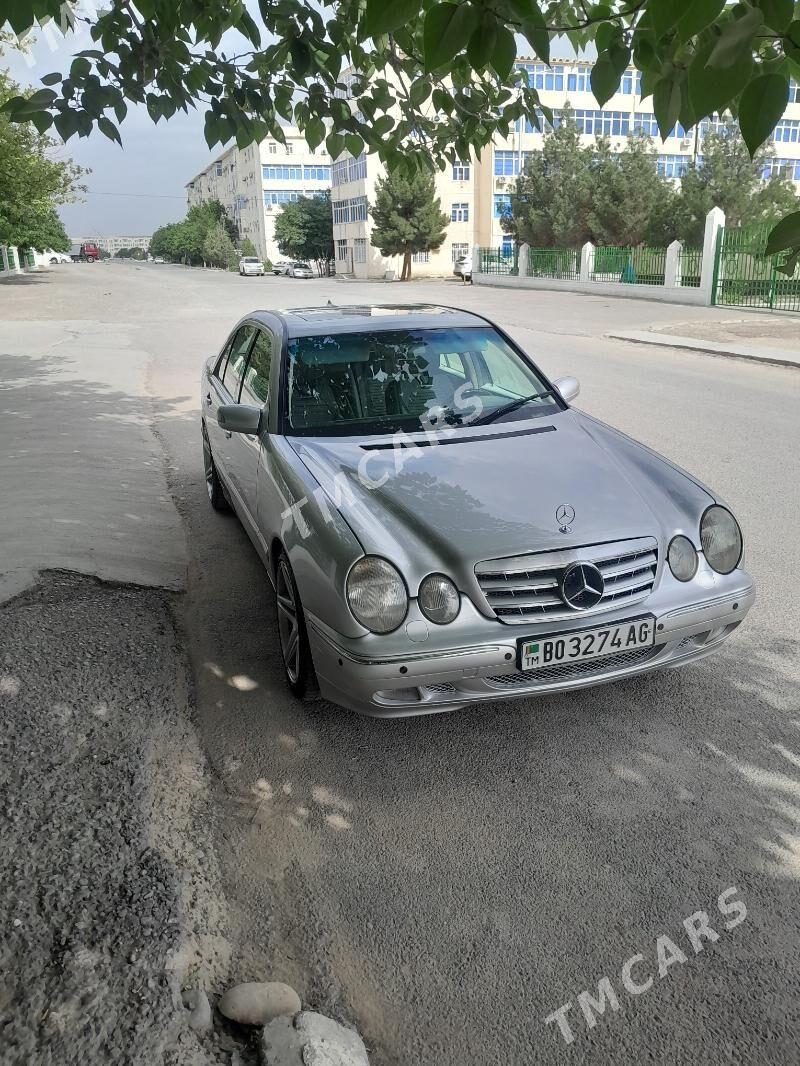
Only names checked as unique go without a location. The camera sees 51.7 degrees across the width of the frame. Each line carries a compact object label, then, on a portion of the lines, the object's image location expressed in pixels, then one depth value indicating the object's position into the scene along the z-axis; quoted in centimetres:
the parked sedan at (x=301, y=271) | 6306
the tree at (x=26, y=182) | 3038
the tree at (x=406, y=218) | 5665
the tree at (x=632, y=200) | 4041
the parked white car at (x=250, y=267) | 6400
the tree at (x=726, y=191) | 3775
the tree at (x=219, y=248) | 9150
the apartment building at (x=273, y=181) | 9262
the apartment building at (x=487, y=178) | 5938
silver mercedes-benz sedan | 304
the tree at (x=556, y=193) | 4416
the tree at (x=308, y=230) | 7862
